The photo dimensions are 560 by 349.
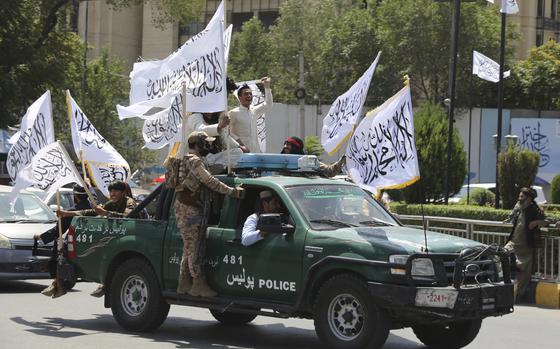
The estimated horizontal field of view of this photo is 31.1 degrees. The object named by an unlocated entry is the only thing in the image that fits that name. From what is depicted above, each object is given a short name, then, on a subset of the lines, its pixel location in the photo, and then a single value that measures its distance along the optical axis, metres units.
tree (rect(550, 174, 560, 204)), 31.73
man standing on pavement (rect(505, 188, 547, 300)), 15.23
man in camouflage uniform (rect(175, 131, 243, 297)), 10.35
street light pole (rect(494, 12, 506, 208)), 21.44
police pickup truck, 9.11
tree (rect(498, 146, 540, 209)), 20.27
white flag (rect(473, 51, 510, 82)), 29.23
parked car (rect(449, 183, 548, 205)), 33.41
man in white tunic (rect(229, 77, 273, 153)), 11.96
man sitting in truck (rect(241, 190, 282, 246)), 10.03
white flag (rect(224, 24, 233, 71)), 13.20
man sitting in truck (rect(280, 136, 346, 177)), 11.36
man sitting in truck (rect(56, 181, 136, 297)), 12.34
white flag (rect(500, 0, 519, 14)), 25.15
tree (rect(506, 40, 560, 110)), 53.09
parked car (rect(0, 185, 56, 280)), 14.76
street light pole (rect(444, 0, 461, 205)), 23.25
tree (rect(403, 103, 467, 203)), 23.80
